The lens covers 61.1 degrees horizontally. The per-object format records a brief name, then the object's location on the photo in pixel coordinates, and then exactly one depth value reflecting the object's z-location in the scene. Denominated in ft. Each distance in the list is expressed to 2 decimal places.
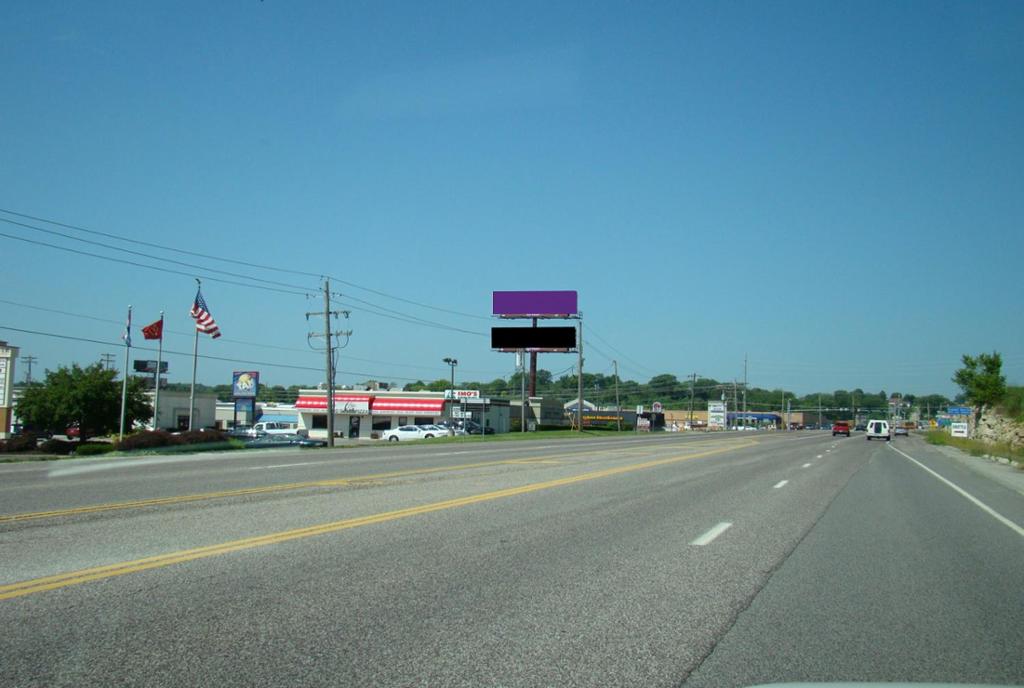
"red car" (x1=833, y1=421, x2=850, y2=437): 289.53
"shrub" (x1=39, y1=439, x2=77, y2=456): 141.79
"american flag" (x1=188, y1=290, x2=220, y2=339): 171.63
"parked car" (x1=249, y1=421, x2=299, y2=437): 216.23
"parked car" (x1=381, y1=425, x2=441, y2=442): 217.56
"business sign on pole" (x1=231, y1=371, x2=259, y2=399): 265.34
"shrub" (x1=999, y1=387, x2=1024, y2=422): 169.17
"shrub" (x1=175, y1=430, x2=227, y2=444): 140.79
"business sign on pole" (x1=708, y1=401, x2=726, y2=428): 419.05
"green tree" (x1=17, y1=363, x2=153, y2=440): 197.26
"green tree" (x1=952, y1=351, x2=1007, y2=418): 200.54
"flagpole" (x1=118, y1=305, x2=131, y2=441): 163.53
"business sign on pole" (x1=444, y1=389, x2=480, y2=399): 279.28
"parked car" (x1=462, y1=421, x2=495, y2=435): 247.01
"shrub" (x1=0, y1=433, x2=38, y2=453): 139.33
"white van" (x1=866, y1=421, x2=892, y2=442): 237.86
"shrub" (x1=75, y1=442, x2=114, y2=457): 132.16
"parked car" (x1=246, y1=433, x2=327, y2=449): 153.38
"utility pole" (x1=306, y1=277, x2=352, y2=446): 158.26
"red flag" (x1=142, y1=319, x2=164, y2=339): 171.42
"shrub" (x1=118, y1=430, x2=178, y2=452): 130.41
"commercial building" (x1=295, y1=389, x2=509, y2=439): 281.74
